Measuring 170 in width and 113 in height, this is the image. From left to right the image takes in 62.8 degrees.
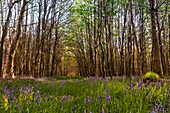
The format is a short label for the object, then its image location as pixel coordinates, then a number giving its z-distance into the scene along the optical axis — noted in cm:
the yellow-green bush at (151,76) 495
